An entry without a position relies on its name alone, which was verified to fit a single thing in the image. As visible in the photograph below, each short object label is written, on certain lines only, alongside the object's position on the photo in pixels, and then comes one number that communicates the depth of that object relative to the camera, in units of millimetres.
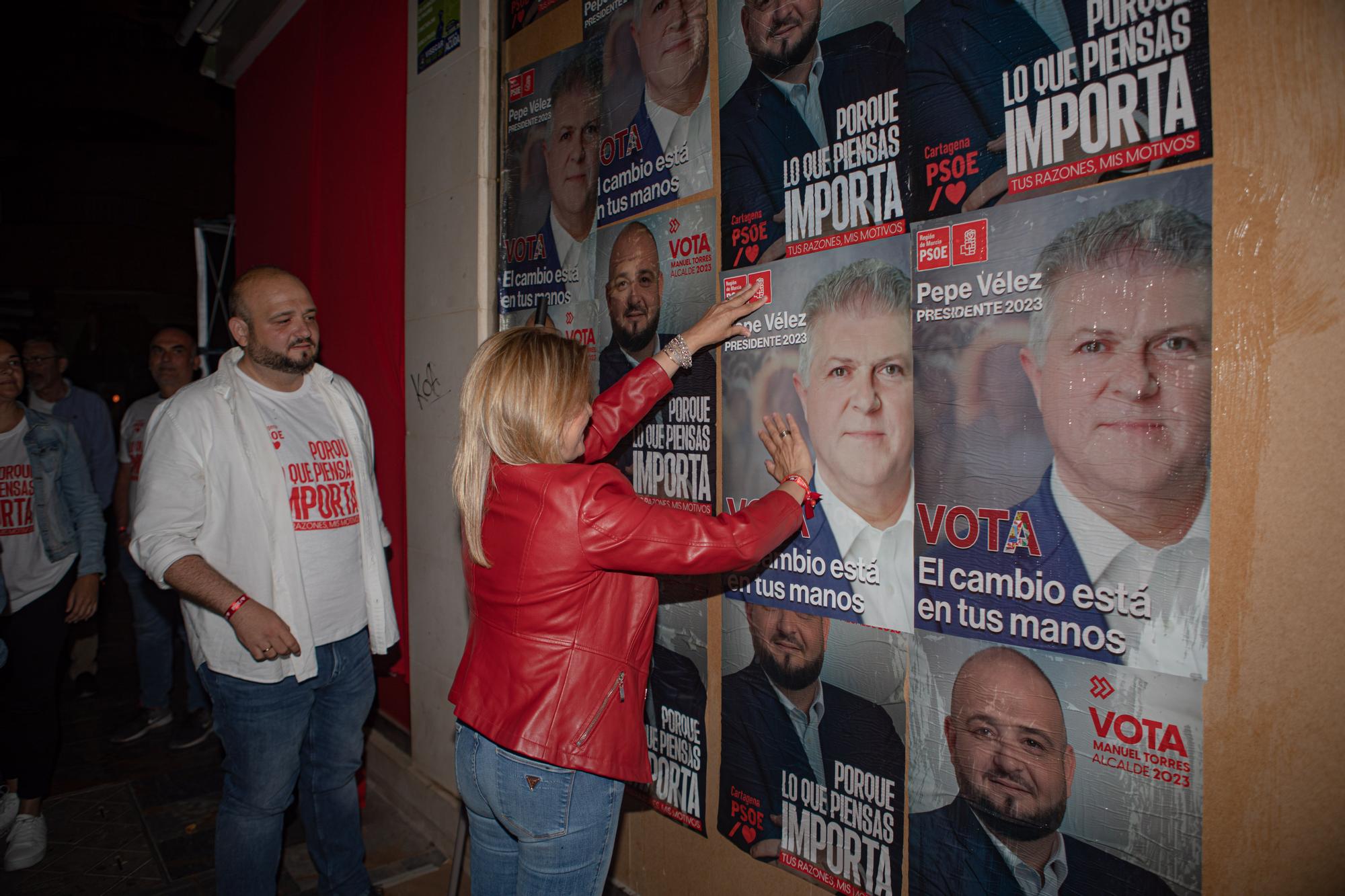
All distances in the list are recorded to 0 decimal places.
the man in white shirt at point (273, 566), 2207
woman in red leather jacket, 1543
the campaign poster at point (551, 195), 2600
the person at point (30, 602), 3113
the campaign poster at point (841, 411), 1743
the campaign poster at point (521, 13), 2765
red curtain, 3658
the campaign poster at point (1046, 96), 1318
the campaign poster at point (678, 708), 2279
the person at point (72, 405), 4434
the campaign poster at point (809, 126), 1739
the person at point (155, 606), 4266
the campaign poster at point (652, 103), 2203
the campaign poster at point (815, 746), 1785
